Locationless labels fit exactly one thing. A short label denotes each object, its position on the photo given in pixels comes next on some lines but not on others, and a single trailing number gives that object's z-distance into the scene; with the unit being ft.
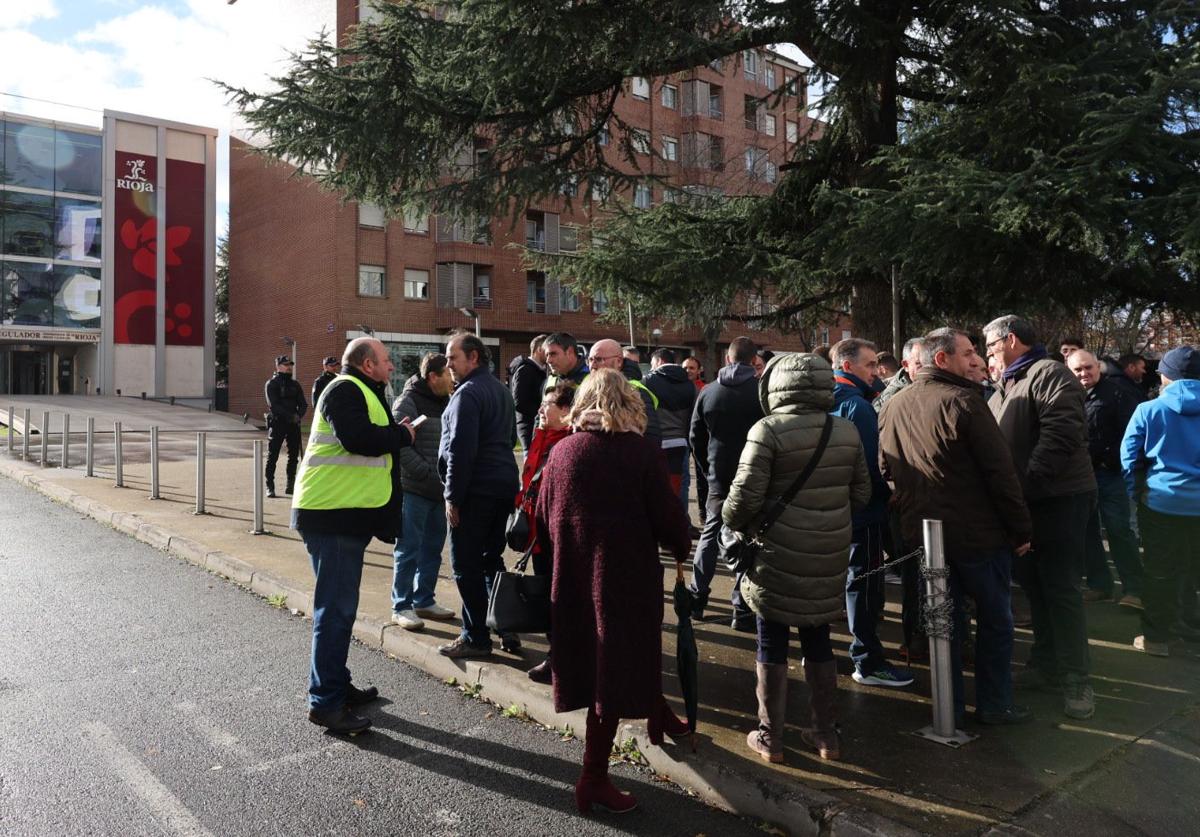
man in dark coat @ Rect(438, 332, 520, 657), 15.74
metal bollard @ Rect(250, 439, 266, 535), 29.06
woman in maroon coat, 10.87
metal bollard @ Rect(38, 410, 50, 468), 50.36
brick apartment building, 113.80
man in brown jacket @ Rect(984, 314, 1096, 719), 14.16
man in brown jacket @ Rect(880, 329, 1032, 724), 12.87
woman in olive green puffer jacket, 12.17
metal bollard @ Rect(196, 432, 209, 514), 33.40
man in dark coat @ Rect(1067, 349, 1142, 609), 20.77
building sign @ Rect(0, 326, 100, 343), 138.62
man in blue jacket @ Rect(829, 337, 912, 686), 15.19
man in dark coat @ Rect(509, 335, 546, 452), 21.62
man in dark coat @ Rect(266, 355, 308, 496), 37.52
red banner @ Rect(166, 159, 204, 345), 149.48
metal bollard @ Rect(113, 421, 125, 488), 41.32
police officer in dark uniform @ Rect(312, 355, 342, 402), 32.17
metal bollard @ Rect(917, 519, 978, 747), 12.69
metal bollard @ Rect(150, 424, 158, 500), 37.14
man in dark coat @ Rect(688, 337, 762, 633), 18.81
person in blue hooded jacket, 16.75
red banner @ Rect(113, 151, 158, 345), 145.07
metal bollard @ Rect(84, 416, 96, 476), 44.67
